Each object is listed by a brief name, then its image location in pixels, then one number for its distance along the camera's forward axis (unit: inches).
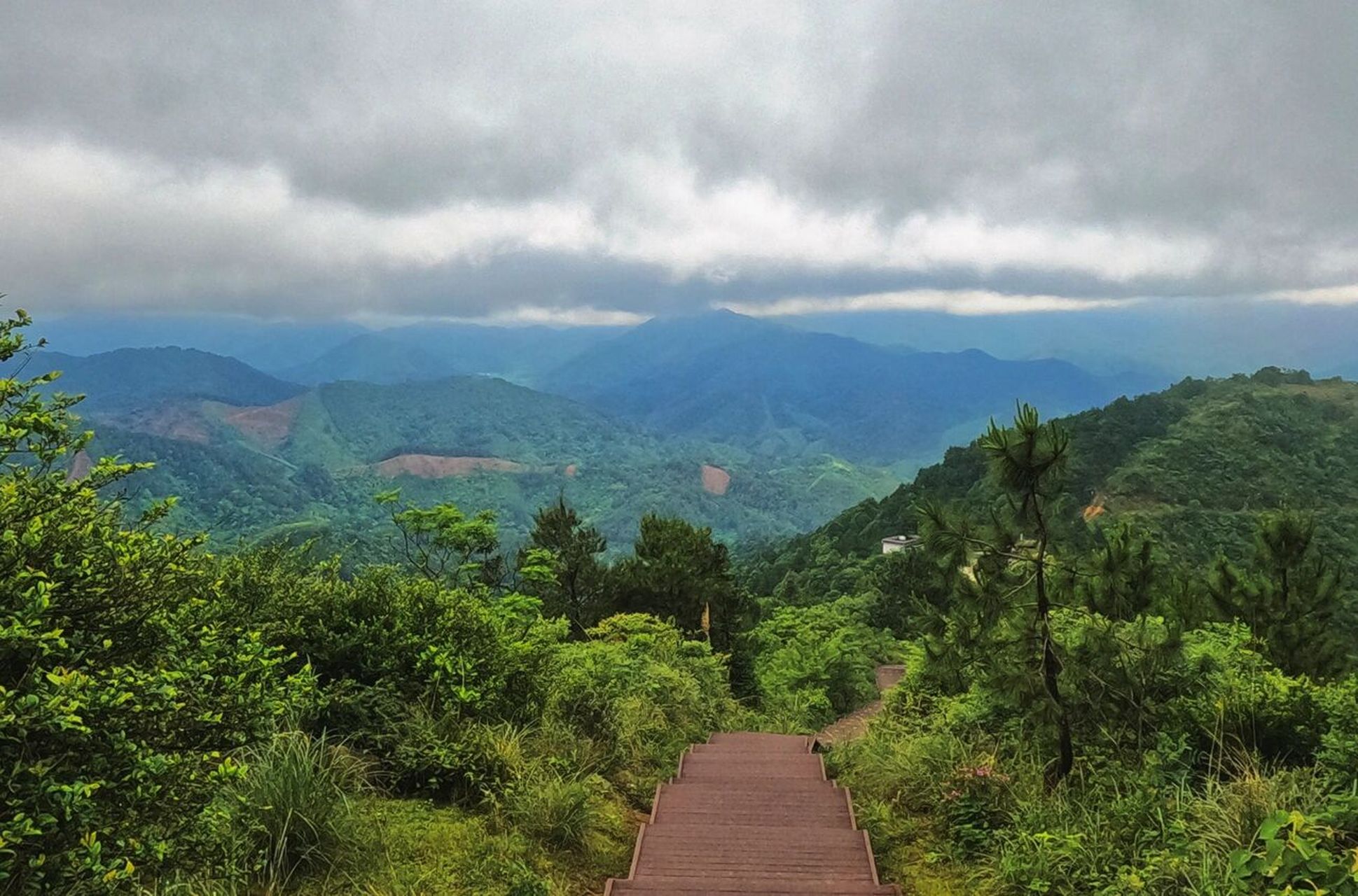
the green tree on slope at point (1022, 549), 244.1
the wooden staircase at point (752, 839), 220.1
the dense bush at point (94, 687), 116.0
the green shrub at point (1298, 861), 152.3
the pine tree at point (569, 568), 952.3
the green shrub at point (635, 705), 340.8
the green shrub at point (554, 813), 252.7
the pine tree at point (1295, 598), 461.4
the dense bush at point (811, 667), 702.5
